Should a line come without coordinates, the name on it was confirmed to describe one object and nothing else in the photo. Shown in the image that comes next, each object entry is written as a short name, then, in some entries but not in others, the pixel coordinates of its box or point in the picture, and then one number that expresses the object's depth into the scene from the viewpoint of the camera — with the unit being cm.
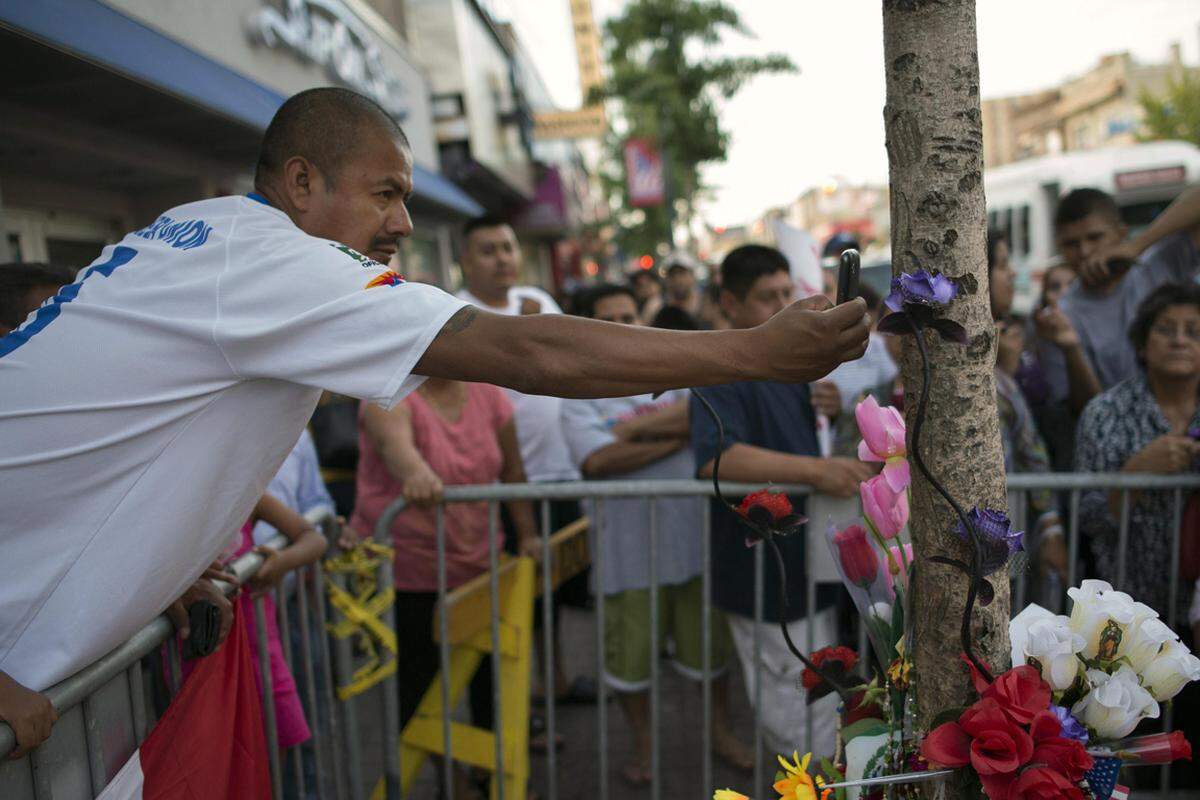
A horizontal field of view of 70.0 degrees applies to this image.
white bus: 1409
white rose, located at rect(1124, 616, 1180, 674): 139
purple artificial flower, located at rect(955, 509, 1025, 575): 128
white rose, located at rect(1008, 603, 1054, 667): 145
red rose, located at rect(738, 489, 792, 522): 152
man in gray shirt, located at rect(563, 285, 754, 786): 372
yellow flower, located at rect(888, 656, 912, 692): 152
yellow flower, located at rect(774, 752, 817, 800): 137
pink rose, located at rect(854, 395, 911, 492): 150
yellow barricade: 317
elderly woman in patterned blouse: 308
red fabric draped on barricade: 183
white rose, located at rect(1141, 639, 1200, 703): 137
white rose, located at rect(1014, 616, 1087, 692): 135
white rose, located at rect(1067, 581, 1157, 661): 140
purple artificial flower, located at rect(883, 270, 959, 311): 122
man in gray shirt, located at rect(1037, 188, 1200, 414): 421
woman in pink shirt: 346
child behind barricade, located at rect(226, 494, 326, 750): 252
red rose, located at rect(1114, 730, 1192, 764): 136
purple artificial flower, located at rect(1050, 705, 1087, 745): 133
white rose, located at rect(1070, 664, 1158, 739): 134
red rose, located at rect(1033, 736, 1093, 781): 125
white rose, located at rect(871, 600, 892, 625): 164
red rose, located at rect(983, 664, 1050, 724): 126
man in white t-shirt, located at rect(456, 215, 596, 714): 432
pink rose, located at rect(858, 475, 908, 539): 157
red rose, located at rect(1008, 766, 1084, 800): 122
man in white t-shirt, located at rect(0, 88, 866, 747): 138
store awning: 369
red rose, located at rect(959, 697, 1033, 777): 122
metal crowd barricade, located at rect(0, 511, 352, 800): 157
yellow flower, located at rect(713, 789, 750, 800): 135
